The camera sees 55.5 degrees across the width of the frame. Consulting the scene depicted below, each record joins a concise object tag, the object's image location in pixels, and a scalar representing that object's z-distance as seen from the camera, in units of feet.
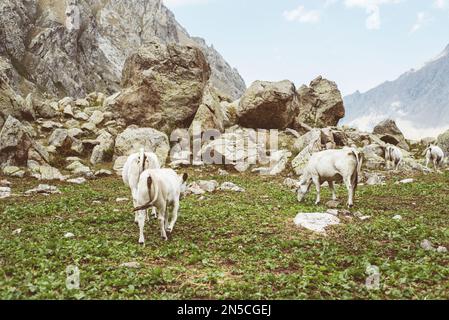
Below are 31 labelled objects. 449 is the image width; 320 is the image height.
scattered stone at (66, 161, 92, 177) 110.68
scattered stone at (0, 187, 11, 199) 80.99
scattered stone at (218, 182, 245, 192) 91.56
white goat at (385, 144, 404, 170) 128.26
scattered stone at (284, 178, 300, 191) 97.76
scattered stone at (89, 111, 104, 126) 158.91
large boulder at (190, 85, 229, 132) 144.39
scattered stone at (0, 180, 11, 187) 93.24
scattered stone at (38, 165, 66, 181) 104.05
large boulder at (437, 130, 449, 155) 172.86
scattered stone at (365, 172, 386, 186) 100.31
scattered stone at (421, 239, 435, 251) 44.53
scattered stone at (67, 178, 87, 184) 101.09
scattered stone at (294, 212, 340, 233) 55.72
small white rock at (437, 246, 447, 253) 43.69
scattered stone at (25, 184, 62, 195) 85.52
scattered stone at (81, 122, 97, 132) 151.74
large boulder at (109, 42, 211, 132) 148.56
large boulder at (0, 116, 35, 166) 110.11
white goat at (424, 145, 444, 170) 136.26
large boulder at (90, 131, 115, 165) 127.44
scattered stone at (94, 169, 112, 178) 111.55
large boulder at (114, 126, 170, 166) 126.93
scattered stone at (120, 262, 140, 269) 38.65
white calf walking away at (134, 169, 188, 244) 45.98
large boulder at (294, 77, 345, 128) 180.34
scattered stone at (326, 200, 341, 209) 70.38
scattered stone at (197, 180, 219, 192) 90.88
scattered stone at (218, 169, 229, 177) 116.57
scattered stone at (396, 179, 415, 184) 98.26
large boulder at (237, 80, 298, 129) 150.00
